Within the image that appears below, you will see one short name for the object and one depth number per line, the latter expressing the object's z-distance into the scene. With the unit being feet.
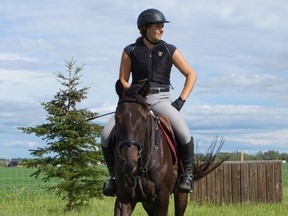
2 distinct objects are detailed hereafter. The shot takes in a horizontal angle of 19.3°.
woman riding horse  31.94
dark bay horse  26.56
